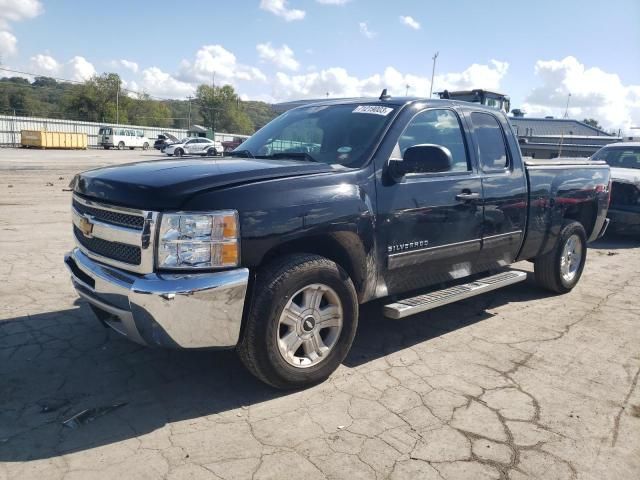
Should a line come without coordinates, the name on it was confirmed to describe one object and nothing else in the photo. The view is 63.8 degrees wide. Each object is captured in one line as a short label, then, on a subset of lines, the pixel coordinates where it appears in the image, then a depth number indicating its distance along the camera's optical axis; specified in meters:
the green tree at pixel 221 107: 99.32
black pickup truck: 2.87
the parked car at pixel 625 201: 9.16
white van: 45.09
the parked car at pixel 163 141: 44.77
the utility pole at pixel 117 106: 74.53
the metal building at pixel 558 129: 35.56
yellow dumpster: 39.97
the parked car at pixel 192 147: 38.34
